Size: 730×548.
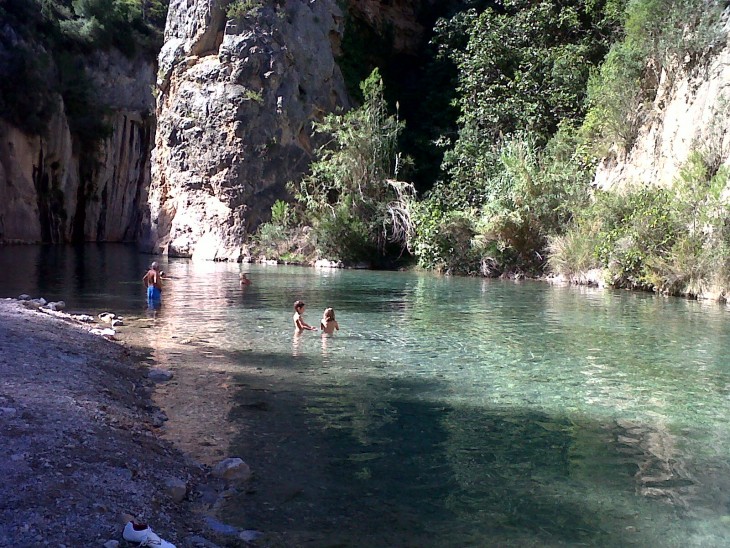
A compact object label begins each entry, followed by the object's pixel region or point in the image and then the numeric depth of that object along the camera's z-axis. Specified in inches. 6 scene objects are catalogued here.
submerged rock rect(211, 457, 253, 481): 221.1
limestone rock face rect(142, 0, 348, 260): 1435.8
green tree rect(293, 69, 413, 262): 1254.3
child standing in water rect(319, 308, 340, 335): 489.4
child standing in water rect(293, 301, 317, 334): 494.6
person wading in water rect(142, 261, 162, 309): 628.1
